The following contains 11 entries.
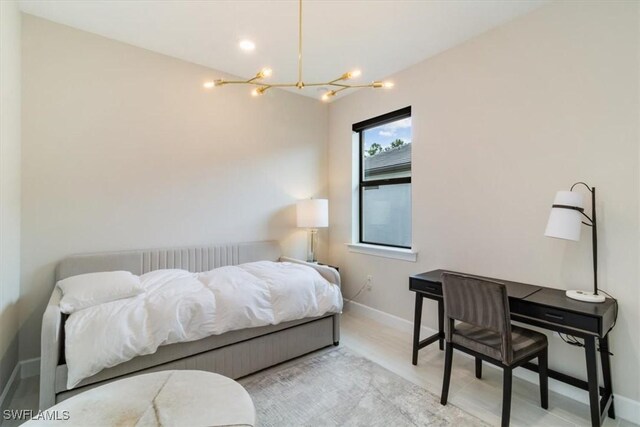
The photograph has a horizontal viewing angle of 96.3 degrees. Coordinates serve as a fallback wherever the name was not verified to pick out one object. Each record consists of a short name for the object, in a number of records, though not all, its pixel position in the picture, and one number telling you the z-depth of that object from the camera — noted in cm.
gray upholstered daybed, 159
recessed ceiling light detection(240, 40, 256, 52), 264
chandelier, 170
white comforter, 164
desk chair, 168
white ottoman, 109
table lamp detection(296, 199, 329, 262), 351
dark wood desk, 162
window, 328
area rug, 179
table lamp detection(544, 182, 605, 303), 182
